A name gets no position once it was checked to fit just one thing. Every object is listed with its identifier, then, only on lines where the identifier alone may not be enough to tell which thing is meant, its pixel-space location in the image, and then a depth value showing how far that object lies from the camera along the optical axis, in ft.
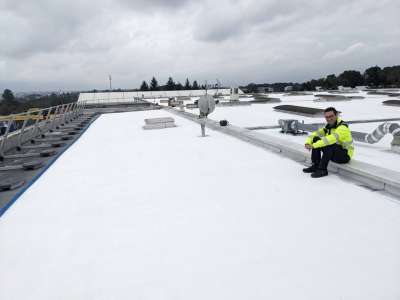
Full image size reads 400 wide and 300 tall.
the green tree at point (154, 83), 300.20
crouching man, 14.78
